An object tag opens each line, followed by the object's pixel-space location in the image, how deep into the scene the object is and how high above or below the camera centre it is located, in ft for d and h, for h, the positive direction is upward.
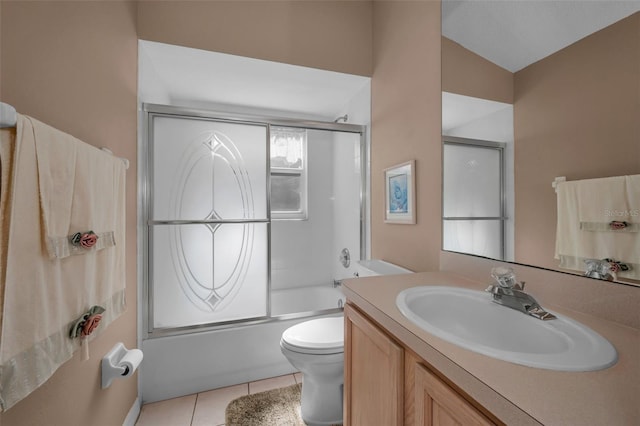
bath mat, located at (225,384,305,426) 5.15 -3.92
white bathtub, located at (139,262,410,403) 5.79 -3.25
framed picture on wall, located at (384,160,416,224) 5.18 +0.41
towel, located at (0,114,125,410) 2.15 -0.39
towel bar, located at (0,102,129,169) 1.97 +0.73
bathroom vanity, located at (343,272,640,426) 1.28 -0.94
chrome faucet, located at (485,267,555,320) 2.48 -0.80
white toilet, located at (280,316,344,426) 4.76 -2.79
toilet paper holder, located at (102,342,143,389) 4.08 -2.35
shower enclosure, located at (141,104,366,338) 6.01 -0.05
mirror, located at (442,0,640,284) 2.33 +1.23
